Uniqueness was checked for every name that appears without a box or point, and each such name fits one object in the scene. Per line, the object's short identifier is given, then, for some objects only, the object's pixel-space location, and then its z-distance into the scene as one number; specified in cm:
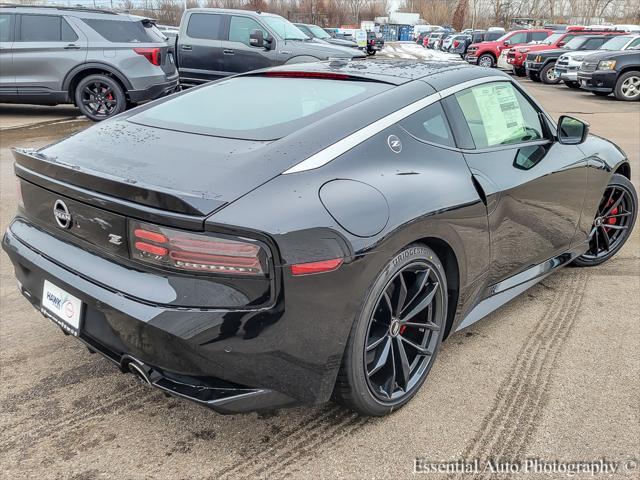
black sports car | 196
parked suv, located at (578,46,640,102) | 1520
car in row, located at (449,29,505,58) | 2958
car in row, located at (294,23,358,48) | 1284
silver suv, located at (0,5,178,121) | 955
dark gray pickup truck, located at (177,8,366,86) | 1101
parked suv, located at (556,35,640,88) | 1684
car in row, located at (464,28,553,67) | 2530
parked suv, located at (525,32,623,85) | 1933
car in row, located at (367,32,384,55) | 2908
